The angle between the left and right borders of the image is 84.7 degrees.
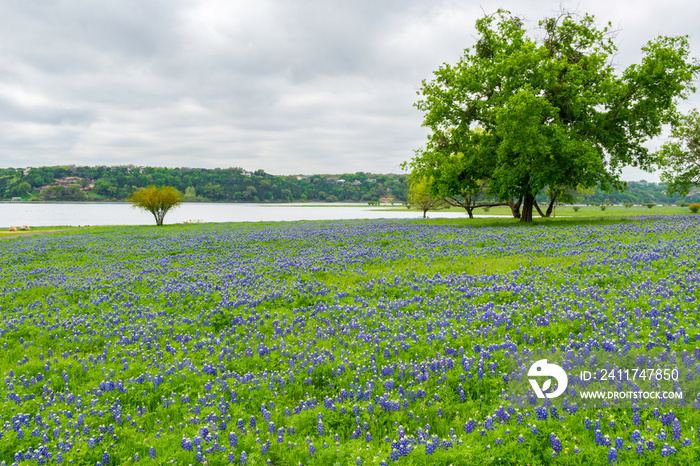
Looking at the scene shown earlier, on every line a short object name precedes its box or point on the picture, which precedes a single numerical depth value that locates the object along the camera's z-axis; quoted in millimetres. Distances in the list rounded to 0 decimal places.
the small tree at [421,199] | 57888
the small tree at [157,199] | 48188
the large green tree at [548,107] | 23391
